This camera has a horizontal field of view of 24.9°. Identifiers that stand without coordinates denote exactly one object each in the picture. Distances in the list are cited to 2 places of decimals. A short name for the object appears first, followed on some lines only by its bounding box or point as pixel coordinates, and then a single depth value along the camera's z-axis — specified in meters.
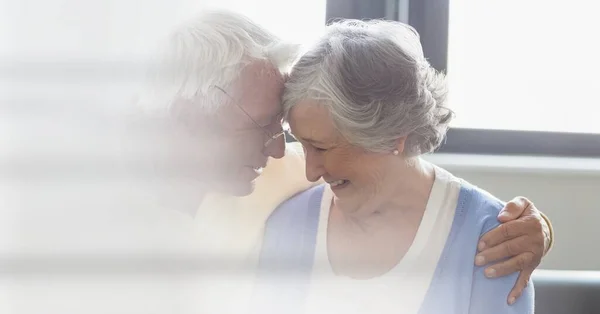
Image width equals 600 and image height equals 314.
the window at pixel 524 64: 2.16
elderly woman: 1.43
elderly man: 1.21
